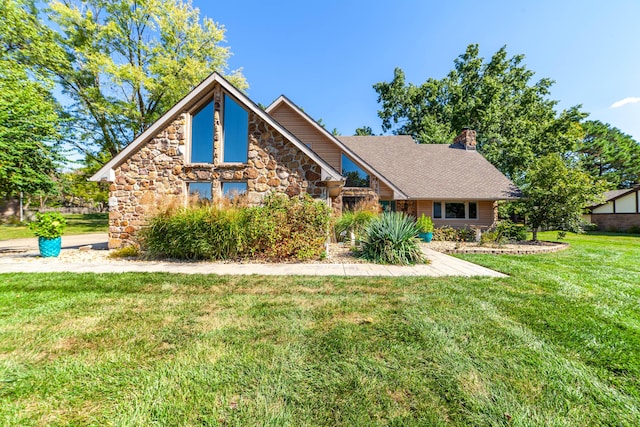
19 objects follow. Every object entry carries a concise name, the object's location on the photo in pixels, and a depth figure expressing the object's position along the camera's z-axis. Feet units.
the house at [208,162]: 24.68
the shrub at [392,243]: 21.44
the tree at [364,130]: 94.53
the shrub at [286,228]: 21.53
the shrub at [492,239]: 36.08
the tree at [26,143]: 23.06
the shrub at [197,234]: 20.89
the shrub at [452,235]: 41.81
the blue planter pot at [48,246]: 22.57
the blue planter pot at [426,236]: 38.51
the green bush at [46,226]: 22.18
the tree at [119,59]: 56.80
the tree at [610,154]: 98.48
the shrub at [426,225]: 37.27
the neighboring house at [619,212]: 66.64
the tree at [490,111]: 65.57
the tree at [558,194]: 35.96
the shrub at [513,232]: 39.98
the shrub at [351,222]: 30.09
